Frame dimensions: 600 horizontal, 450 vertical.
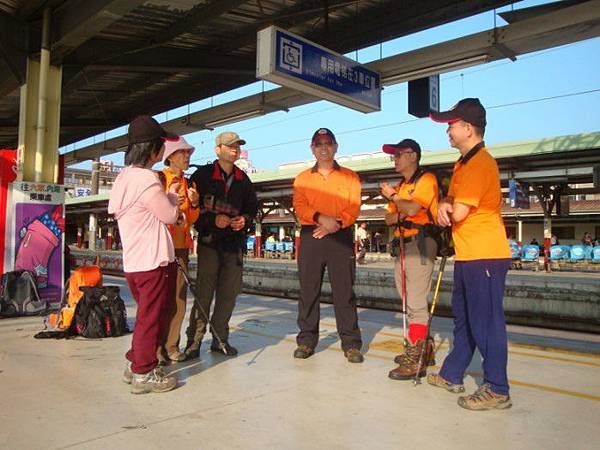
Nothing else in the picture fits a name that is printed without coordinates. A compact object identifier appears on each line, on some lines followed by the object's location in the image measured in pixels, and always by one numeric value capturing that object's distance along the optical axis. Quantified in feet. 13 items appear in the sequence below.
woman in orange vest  13.30
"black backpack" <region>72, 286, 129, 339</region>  16.29
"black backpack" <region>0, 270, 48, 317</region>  20.70
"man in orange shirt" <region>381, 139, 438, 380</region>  12.67
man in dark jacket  14.29
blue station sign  20.06
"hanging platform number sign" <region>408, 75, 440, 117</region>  27.02
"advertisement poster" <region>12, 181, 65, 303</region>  22.81
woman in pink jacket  10.80
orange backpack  16.62
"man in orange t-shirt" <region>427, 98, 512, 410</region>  10.09
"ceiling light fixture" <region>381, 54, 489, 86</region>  23.11
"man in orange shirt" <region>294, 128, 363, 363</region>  14.16
